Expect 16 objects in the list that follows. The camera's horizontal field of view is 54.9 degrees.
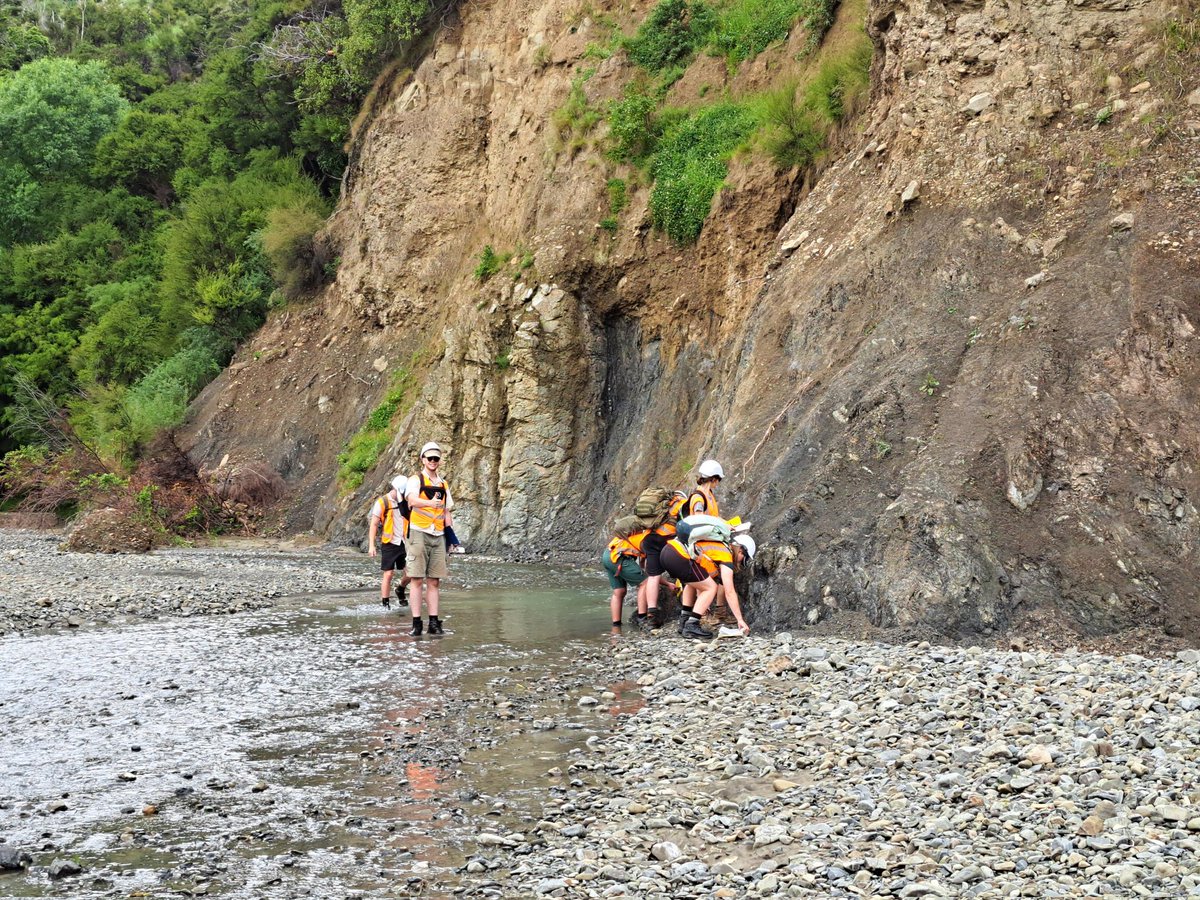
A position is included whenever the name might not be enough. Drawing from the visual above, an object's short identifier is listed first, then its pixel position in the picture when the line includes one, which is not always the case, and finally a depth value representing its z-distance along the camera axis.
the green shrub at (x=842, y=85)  18.70
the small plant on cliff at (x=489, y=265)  26.22
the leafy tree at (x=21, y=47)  60.59
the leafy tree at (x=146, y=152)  47.25
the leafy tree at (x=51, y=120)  46.97
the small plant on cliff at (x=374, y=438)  28.17
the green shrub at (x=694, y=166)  22.12
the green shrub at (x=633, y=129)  24.12
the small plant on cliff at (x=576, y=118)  25.55
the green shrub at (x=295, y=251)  35.53
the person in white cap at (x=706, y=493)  11.91
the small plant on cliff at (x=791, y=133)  19.77
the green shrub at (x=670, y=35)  25.14
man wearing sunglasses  12.47
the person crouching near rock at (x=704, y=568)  11.58
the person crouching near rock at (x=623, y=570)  12.94
